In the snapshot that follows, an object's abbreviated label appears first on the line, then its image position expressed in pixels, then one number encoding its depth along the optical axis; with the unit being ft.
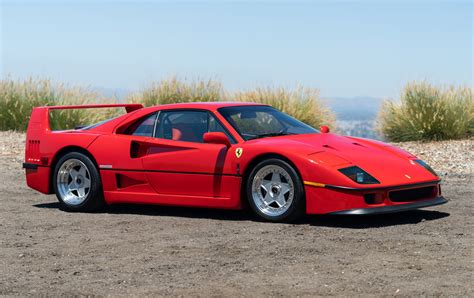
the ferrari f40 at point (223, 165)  31.89
